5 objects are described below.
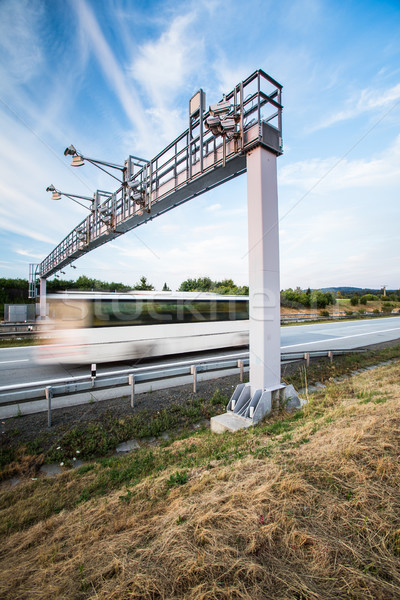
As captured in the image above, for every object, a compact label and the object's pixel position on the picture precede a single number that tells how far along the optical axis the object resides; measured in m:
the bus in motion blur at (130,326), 8.84
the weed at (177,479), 3.02
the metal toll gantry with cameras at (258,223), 5.16
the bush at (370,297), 57.06
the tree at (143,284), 40.21
